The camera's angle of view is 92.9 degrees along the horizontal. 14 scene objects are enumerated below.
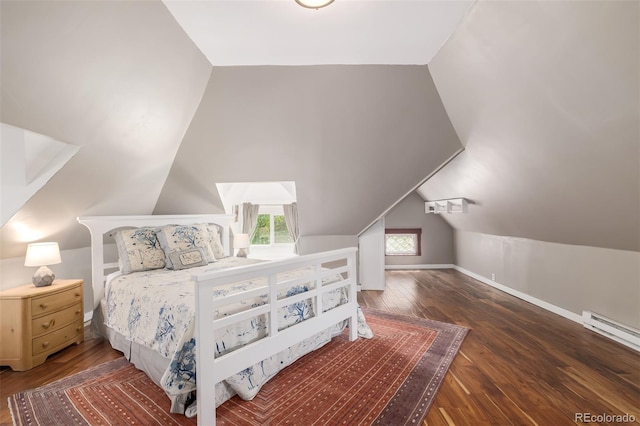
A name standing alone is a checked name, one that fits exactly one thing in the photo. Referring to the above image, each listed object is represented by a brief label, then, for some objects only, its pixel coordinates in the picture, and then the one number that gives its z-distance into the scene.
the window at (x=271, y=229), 5.57
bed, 1.71
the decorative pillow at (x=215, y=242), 3.64
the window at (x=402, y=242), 6.40
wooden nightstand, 2.28
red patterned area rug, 1.75
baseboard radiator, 2.63
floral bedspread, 1.75
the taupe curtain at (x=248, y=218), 5.29
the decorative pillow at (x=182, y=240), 3.09
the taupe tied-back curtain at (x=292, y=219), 5.36
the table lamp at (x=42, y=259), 2.49
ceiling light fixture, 1.77
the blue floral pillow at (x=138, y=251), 2.93
